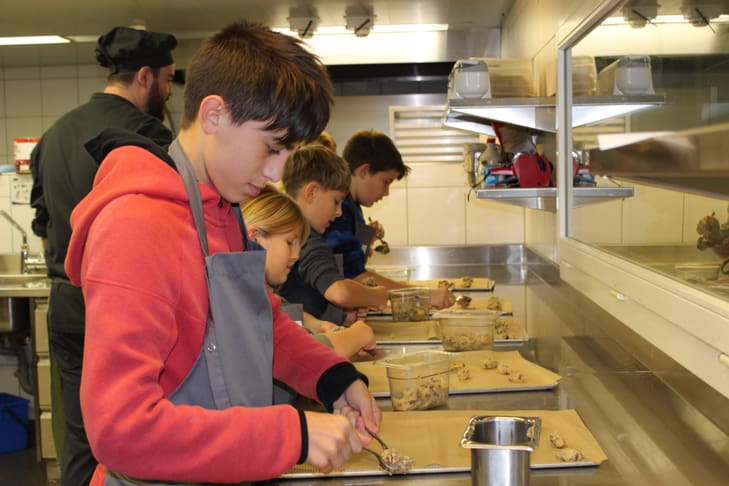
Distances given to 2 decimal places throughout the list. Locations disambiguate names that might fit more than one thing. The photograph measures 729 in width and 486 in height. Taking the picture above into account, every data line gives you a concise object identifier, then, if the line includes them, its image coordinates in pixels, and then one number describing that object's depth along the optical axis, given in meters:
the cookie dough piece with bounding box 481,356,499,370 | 1.63
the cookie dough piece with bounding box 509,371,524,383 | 1.52
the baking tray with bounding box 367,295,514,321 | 2.38
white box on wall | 4.05
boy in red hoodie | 0.74
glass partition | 0.87
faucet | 3.94
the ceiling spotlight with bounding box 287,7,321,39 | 3.72
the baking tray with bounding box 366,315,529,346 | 1.96
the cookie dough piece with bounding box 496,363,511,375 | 1.58
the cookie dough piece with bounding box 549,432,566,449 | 1.14
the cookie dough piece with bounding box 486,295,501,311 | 2.38
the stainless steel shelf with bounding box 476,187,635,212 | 1.57
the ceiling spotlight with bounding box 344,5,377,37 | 3.68
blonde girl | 1.54
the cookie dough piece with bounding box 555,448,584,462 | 1.09
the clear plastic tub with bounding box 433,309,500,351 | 1.83
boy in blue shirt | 2.58
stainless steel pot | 0.94
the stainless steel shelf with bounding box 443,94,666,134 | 1.72
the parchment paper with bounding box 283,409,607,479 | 1.09
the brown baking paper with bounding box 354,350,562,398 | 1.50
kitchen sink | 3.34
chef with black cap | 2.00
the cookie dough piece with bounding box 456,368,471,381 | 1.56
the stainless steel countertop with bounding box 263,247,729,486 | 1.06
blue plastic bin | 3.73
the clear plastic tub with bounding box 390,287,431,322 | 2.28
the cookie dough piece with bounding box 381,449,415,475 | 1.08
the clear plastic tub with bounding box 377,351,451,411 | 1.37
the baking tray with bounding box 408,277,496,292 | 2.95
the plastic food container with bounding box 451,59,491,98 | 2.32
